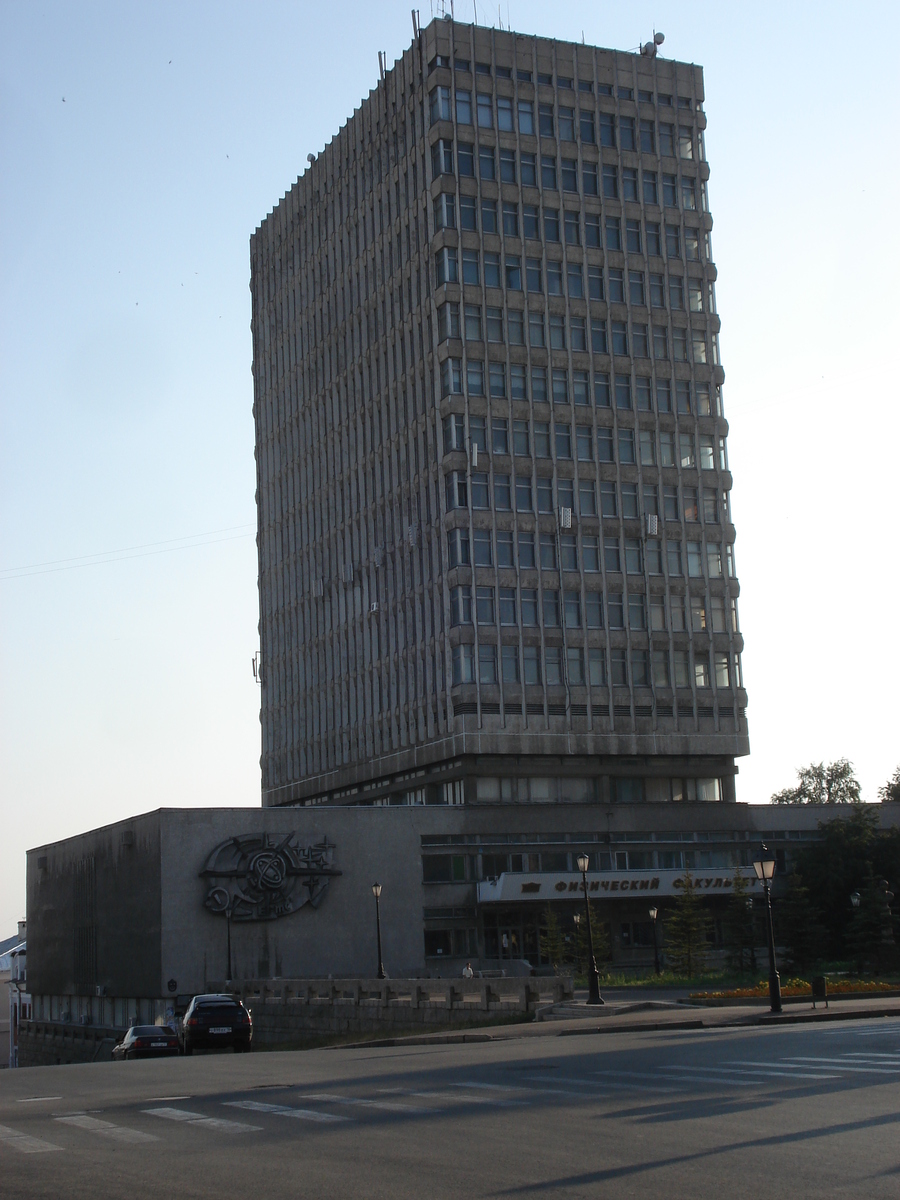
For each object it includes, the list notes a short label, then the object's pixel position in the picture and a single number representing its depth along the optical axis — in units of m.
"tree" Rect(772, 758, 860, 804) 136.75
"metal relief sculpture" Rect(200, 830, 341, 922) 74.25
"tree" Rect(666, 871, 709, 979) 66.56
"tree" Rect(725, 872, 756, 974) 63.75
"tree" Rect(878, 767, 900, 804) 122.44
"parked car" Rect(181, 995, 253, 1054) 42.69
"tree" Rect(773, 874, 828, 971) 67.94
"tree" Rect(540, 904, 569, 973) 74.81
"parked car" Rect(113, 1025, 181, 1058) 42.44
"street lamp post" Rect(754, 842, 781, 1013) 36.44
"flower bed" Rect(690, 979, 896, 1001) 42.00
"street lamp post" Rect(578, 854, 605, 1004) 41.03
